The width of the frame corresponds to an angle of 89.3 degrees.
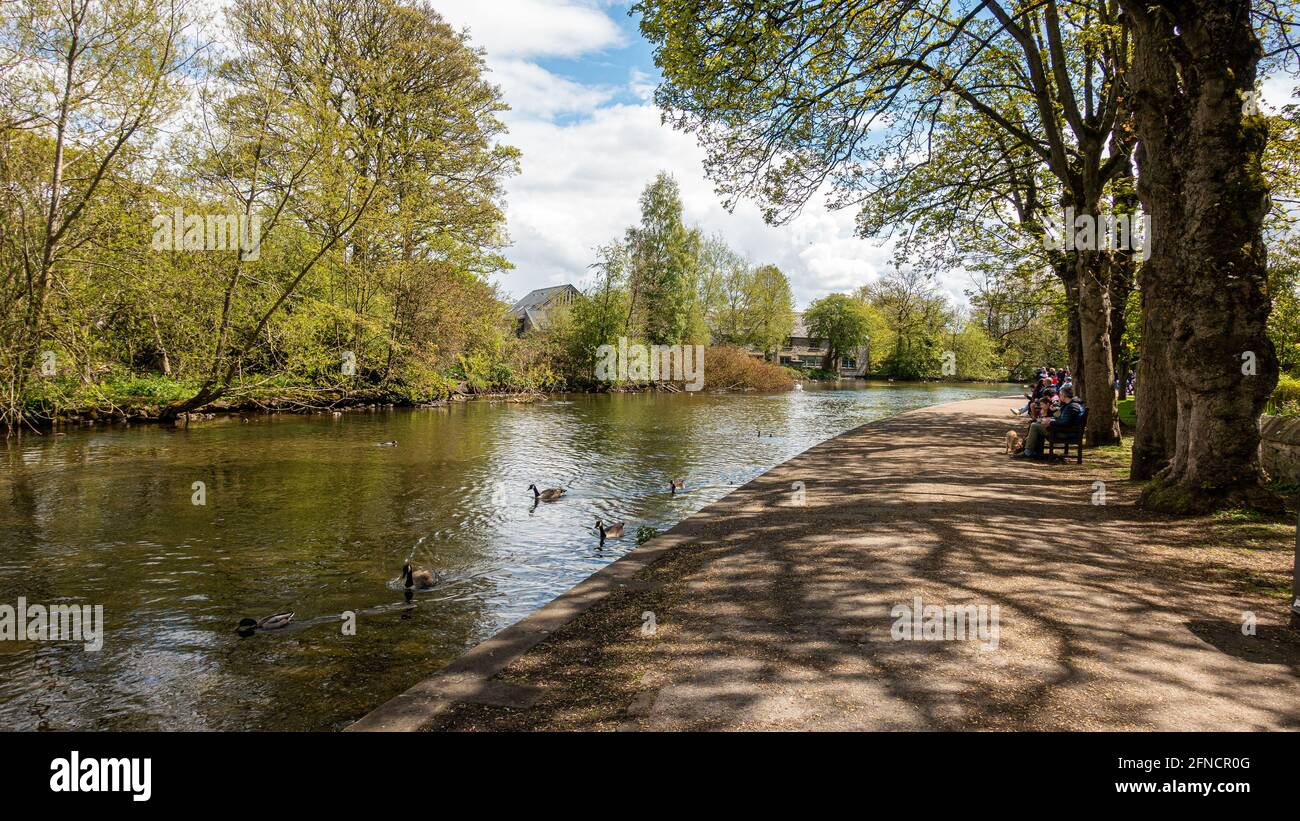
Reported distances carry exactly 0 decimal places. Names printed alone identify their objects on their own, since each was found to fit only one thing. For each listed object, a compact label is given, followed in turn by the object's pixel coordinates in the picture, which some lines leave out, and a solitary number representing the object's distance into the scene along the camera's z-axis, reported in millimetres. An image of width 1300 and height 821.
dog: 15562
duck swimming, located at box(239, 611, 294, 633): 6570
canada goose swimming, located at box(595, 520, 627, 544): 10375
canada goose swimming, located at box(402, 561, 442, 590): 7875
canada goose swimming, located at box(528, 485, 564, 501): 13081
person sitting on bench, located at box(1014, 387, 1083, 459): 14023
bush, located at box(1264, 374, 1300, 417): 13938
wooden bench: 14013
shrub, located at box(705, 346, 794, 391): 61406
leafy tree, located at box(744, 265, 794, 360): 83625
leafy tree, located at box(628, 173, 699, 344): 60188
